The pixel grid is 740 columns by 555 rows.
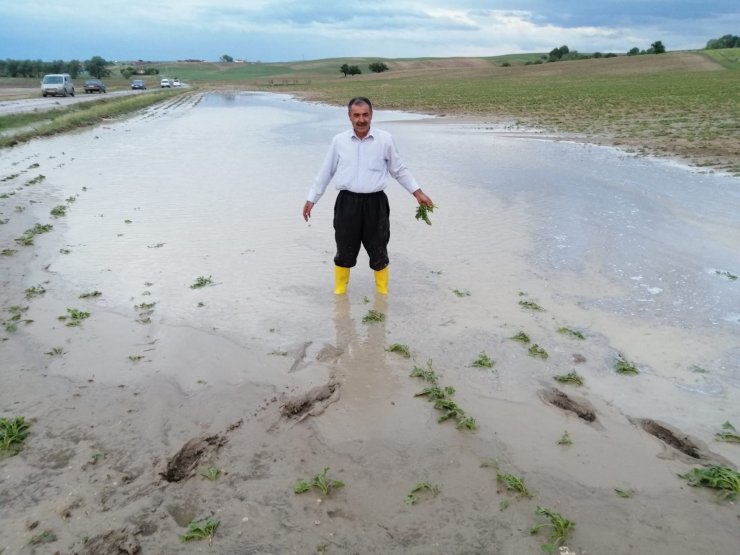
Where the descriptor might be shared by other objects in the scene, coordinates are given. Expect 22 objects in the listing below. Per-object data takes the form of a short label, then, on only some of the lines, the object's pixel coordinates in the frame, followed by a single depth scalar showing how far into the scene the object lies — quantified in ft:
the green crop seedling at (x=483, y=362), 14.39
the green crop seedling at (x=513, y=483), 9.71
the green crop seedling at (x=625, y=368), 14.02
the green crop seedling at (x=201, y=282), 19.79
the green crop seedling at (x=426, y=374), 13.66
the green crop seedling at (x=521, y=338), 15.74
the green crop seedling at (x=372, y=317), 17.15
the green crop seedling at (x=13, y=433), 10.68
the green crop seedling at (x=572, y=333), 16.03
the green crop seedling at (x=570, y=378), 13.58
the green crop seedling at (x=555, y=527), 8.59
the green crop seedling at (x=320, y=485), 9.74
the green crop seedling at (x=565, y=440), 11.15
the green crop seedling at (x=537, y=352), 14.90
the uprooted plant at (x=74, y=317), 16.53
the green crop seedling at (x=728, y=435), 11.30
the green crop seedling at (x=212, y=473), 10.03
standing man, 16.60
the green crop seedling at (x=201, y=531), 8.69
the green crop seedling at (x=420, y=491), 9.57
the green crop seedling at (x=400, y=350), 15.02
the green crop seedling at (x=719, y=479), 9.64
